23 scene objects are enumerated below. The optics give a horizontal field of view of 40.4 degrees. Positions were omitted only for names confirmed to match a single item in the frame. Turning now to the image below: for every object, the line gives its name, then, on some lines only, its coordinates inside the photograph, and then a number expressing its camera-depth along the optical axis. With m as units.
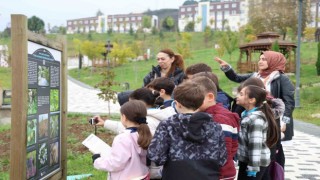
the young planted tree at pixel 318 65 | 26.74
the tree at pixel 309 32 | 43.25
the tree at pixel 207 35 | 69.40
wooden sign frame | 3.03
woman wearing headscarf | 4.46
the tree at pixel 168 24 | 95.09
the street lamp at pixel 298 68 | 16.70
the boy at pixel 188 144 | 2.77
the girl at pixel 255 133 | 3.53
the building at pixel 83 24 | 142.00
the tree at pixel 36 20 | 84.01
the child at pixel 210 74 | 3.74
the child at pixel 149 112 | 3.43
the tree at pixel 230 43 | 40.59
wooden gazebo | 26.92
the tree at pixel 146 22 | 96.69
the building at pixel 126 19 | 136.38
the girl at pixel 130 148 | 3.01
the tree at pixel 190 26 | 92.31
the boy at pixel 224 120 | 3.02
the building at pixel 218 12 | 117.31
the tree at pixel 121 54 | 45.94
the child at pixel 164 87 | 3.83
